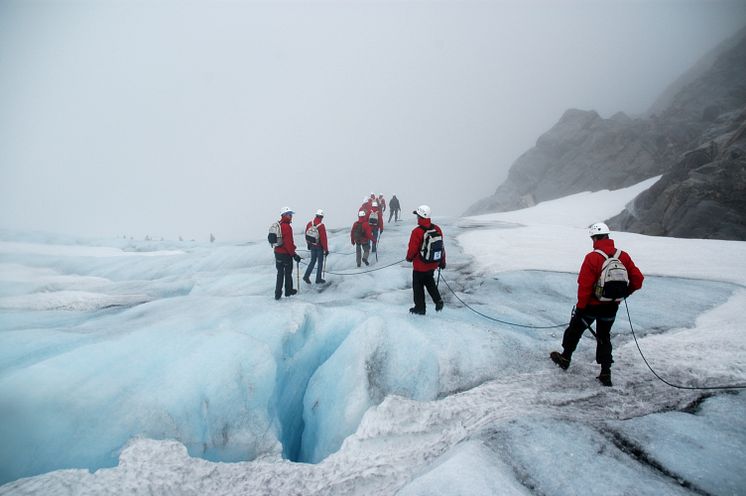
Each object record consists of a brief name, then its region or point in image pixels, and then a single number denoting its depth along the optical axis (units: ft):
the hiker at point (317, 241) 36.83
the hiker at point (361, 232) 43.83
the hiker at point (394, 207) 88.89
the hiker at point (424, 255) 24.39
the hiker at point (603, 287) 17.04
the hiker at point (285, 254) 31.19
